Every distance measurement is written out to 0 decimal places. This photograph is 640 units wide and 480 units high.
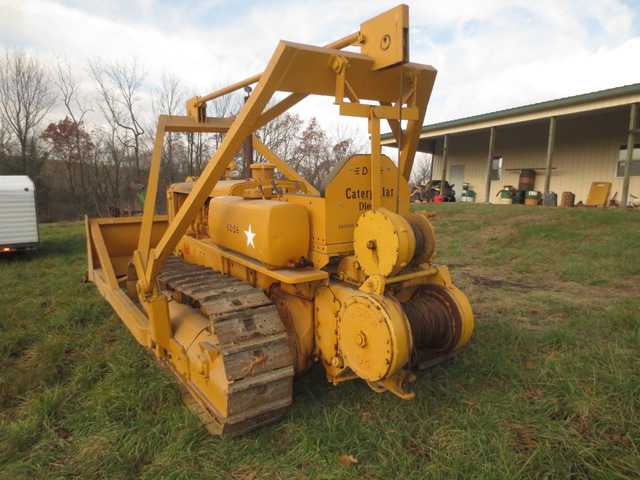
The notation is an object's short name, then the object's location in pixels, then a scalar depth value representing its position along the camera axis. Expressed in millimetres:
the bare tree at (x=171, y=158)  22500
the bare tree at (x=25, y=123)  23594
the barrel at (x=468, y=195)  16125
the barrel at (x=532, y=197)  13406
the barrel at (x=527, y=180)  14094
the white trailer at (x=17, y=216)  8836
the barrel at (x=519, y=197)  14078
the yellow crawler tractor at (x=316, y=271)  2537
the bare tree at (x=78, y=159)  24328
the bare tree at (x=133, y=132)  22719
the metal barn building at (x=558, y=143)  11453
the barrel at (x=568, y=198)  12938
